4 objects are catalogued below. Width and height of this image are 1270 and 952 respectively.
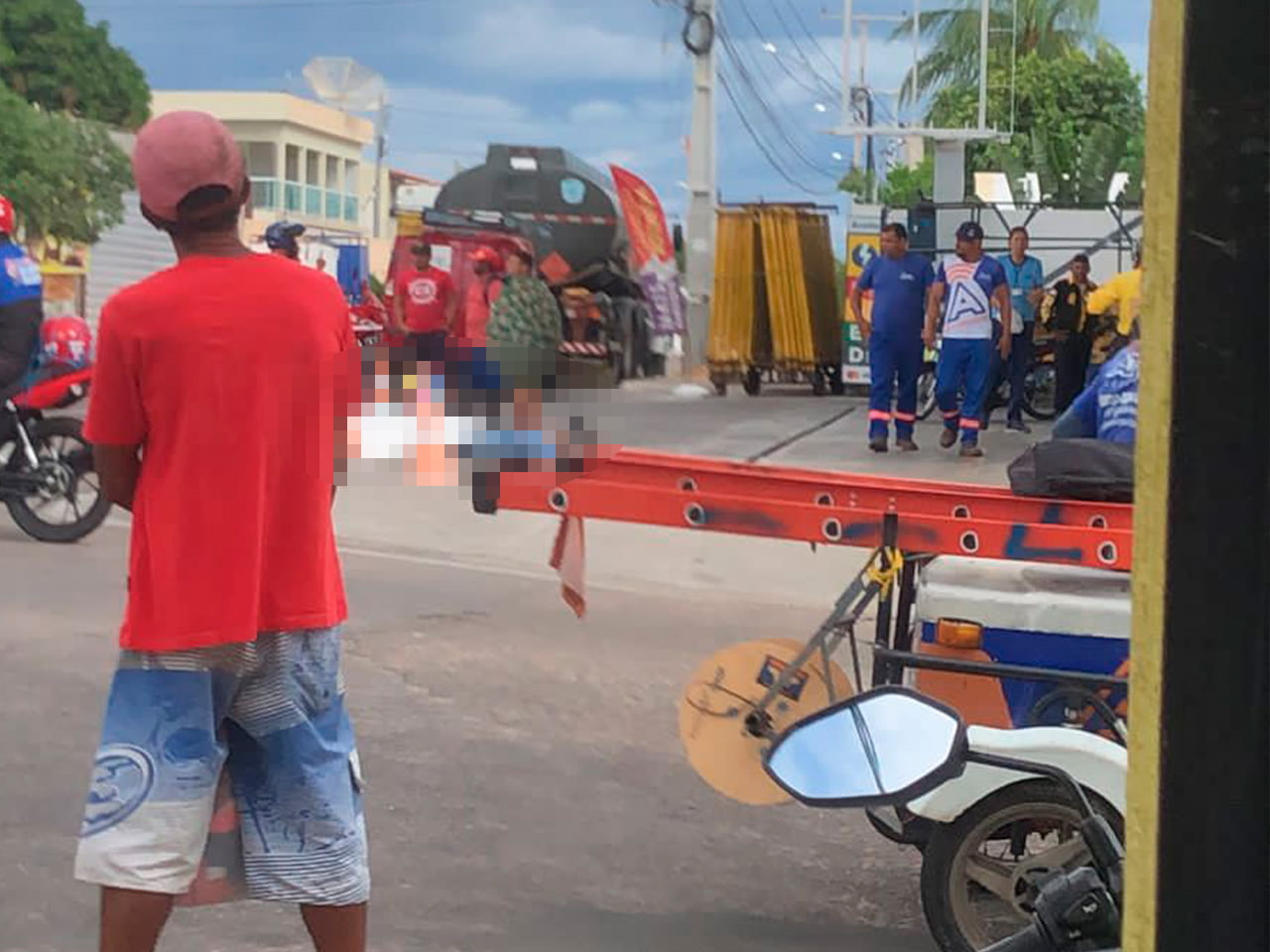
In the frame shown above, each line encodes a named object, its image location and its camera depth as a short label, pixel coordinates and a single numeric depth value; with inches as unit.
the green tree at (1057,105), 1278.3
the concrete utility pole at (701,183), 882.1
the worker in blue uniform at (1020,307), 598.5
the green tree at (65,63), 1493.6
